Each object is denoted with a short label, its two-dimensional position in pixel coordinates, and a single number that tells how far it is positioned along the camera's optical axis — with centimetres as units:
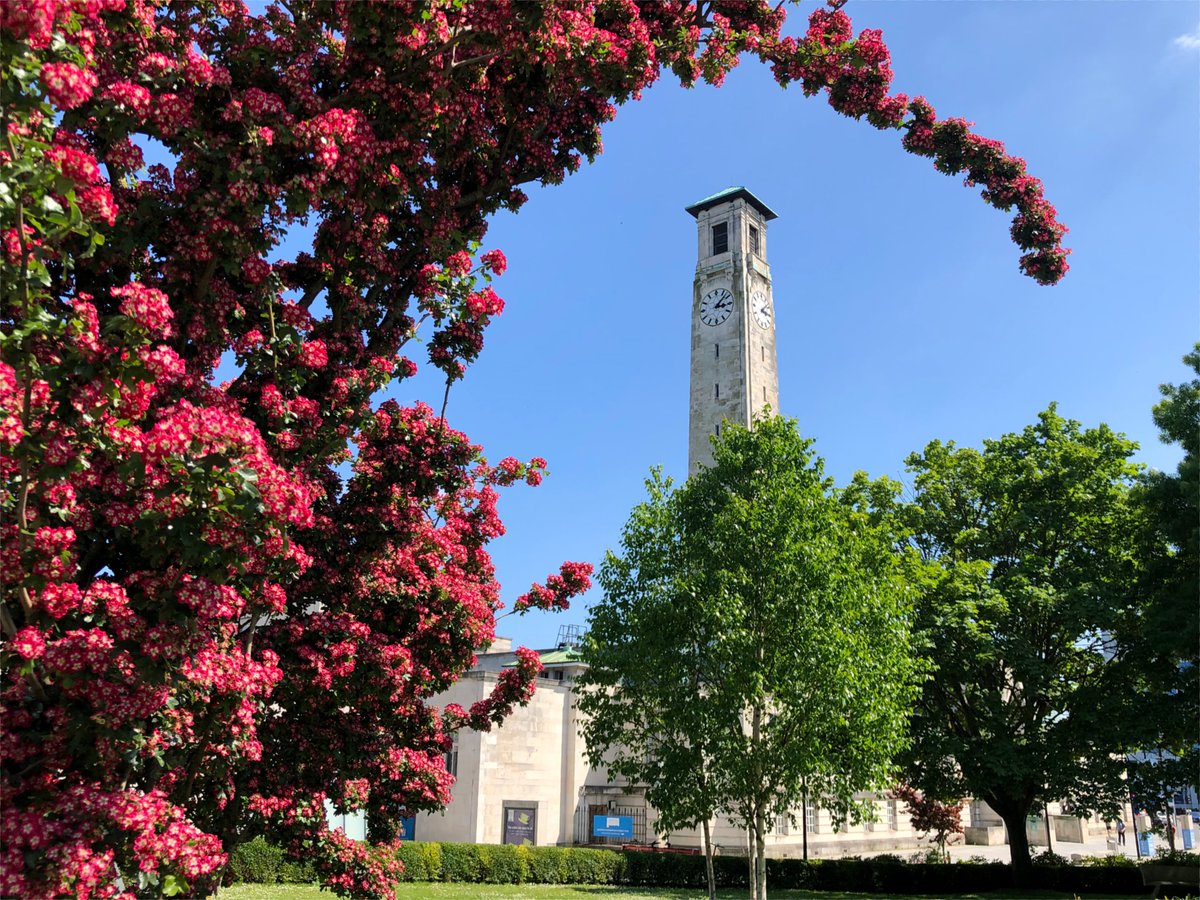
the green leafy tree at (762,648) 1817
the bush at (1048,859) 3209
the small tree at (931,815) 4112
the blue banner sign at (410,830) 3722
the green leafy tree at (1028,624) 2591
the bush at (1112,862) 2998
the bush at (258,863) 2522
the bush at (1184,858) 2338
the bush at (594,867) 3155
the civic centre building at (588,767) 3681
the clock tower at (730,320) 5994
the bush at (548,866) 3078
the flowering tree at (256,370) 453
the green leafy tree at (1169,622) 2209
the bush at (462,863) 2902
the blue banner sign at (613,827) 3784
